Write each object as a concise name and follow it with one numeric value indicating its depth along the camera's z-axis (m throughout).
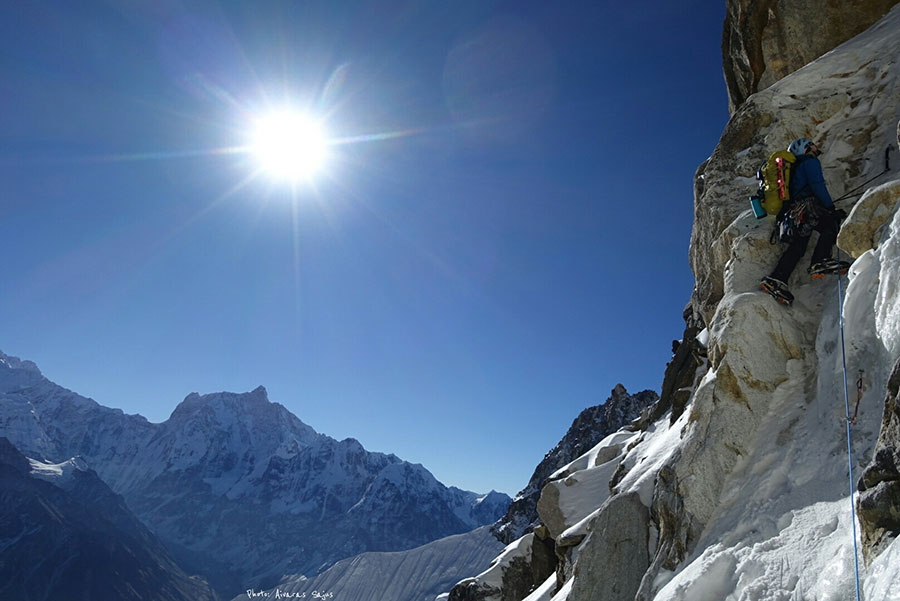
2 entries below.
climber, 9.69
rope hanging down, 5.33
